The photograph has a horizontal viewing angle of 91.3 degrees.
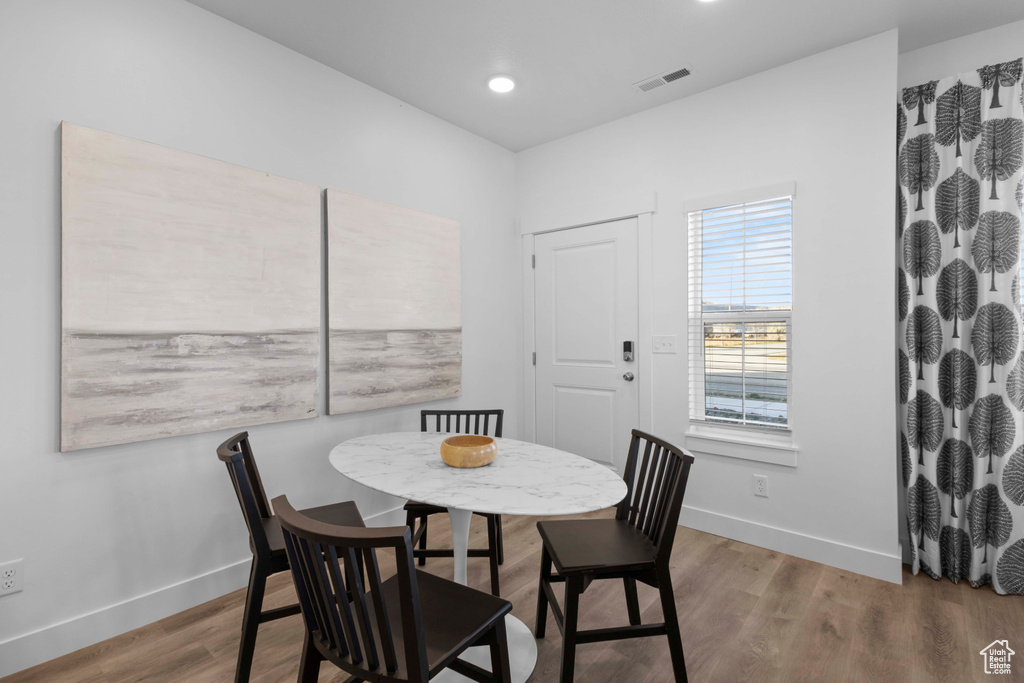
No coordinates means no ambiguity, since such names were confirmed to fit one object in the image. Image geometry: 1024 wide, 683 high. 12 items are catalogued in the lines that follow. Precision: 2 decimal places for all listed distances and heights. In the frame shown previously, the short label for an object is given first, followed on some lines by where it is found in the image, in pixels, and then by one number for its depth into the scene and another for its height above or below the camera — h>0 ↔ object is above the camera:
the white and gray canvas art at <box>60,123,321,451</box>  1.92 +0.22
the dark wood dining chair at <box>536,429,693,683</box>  1.58 -0.71
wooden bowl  1.89 -0.43
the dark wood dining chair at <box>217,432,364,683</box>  1.62 -0.73
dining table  1.52 -0.48
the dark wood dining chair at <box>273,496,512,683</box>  1.04 -0.65
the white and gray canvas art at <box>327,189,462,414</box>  2.77 +0.23
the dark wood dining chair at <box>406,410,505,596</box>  2.23 -0.92
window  2.85 +0.16
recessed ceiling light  2.92 +1.53
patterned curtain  2.33 +0.06
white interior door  3.49 +0.01
